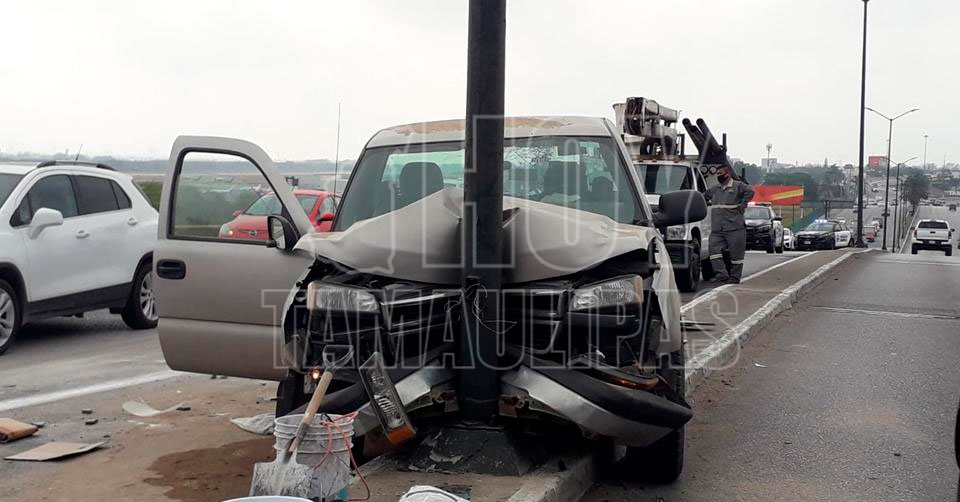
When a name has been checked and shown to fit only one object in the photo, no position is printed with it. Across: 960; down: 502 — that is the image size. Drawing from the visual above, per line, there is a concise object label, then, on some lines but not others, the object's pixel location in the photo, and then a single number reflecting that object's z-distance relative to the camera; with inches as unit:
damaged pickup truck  175.3
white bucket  156.8
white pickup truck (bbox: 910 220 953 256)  2217.0
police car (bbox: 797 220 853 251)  1876.2
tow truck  578.5
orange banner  3228.3
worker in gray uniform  585.0
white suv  371.6
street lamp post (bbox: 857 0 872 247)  1590.8
